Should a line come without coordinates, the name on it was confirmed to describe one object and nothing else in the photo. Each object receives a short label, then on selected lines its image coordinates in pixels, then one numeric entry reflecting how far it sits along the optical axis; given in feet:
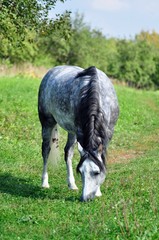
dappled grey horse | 45.10
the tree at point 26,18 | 78.72
